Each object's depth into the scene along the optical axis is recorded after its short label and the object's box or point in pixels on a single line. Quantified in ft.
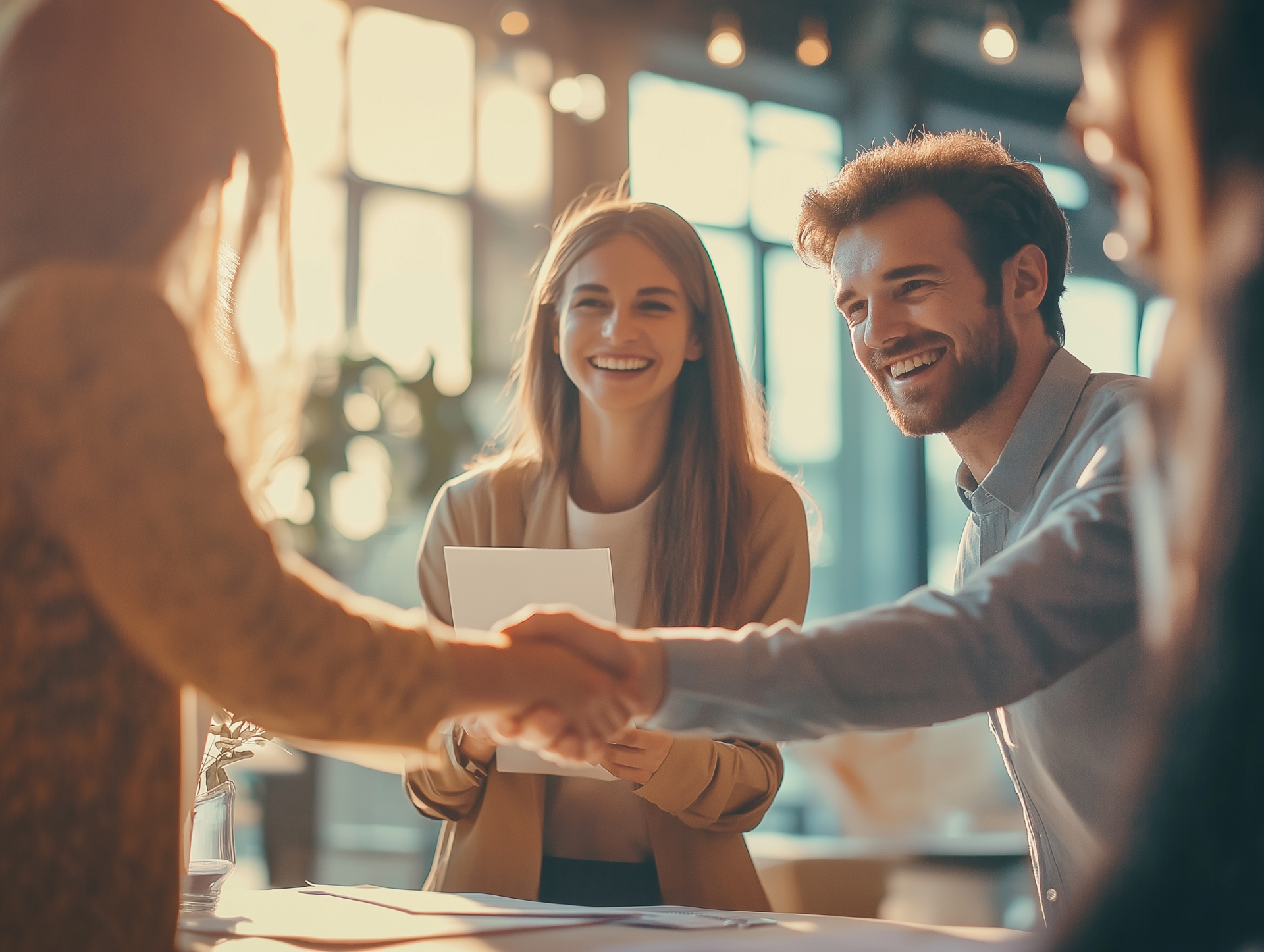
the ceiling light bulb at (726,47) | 18.47
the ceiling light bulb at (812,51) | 18.56
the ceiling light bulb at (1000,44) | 16.72
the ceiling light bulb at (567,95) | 19.47
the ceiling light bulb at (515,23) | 19.47
